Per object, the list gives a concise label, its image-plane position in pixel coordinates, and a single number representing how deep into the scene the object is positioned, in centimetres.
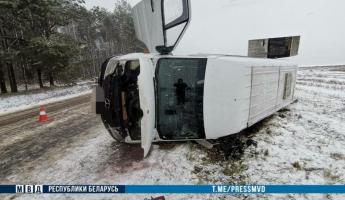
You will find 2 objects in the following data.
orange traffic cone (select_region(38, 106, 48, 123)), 821
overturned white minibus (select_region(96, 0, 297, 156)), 405
